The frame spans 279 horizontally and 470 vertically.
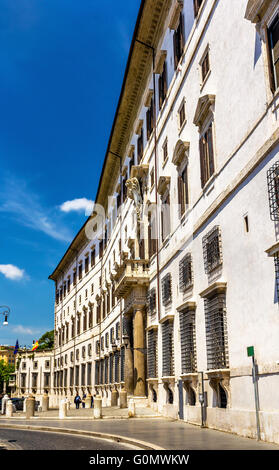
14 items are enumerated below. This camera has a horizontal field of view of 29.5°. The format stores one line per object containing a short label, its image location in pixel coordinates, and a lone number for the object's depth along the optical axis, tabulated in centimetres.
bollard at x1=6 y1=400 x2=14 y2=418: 3108
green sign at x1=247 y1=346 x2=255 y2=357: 1225
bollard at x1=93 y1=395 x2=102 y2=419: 2525
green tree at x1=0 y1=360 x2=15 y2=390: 13188
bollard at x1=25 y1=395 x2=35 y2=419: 2845
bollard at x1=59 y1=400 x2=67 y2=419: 2710
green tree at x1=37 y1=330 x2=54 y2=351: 10000
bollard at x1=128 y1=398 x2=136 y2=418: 2342
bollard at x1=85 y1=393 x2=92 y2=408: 3842
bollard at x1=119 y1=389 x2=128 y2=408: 2769
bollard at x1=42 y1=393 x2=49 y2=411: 4134
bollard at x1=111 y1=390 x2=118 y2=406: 3453
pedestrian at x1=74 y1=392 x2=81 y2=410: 3888
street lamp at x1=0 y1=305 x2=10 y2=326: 3484
